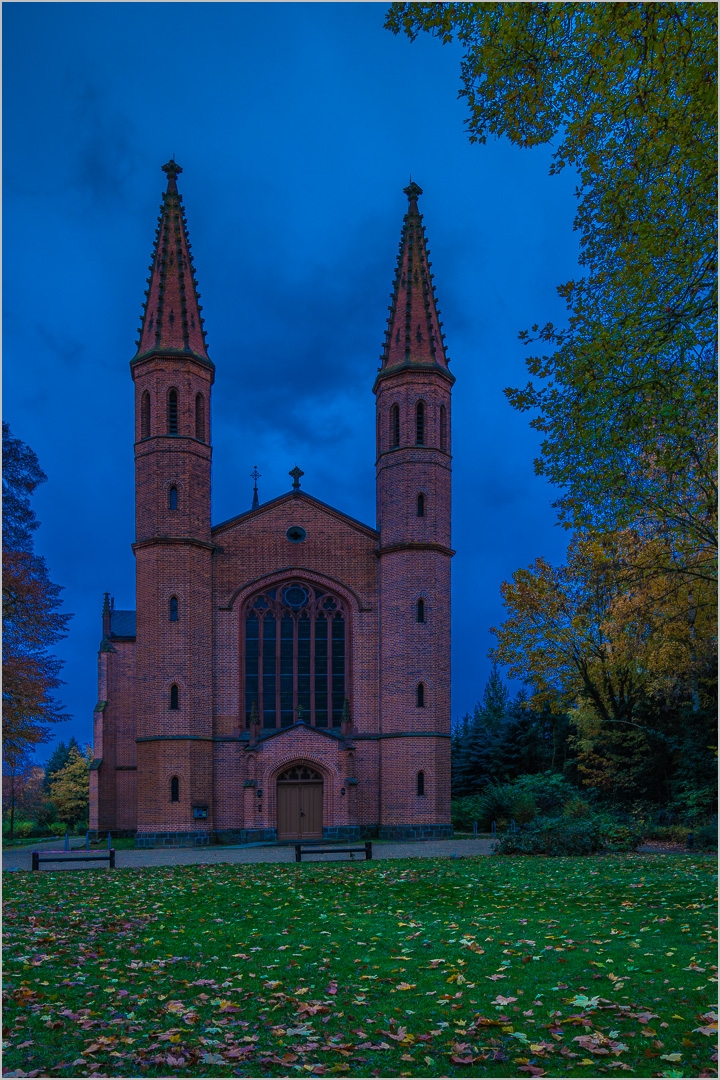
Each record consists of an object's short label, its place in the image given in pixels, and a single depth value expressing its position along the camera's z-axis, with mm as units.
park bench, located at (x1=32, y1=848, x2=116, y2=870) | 20109
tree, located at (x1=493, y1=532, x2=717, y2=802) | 26375
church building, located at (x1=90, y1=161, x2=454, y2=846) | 29953
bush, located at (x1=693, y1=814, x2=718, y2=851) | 22562
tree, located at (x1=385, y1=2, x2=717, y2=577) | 7148
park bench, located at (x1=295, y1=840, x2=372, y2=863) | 20938
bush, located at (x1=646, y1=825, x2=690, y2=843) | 24391
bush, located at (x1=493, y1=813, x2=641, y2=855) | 21812
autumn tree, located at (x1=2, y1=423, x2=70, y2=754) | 22688
